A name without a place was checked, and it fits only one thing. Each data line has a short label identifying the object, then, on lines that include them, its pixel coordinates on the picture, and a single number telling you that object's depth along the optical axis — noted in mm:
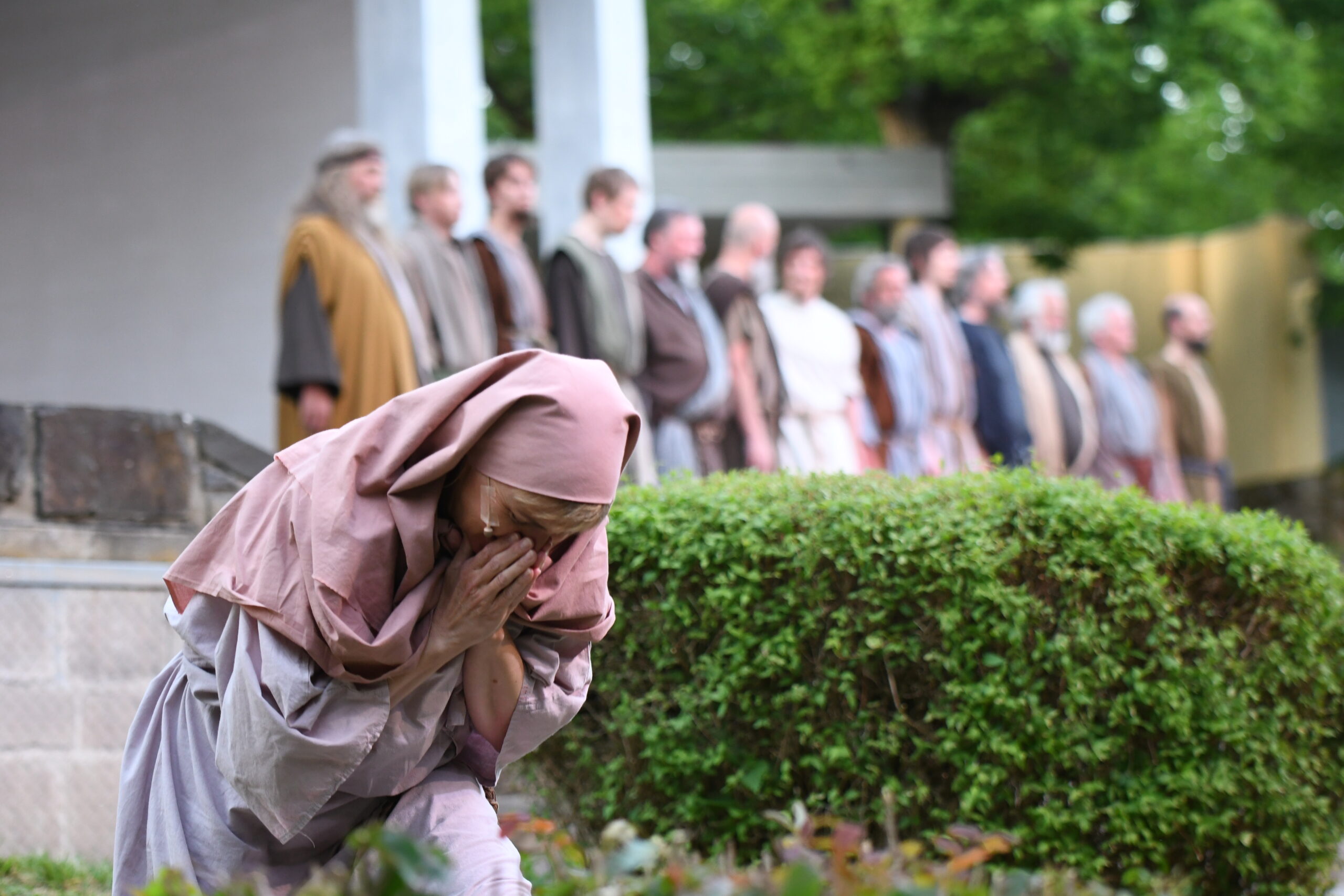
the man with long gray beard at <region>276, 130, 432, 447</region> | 11750
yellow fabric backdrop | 30734
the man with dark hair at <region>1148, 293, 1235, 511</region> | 21078
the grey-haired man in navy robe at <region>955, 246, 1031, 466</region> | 17281
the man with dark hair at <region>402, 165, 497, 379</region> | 12875
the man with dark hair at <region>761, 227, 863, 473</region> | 15234
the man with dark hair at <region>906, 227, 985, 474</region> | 16687
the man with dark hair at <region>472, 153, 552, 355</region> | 13250
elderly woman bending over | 5031
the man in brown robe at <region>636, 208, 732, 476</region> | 13742
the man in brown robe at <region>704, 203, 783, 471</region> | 14562
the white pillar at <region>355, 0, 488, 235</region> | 15242
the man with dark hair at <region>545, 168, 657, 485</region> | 13250
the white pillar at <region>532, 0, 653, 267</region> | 16437
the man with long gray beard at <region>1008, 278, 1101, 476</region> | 18484
